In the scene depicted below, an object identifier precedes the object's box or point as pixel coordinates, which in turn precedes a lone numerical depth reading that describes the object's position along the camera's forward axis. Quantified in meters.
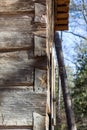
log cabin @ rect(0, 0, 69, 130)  2.56
